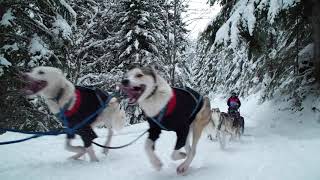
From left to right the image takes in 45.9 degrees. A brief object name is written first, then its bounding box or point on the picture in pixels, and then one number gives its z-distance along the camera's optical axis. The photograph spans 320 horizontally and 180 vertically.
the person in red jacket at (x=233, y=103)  11.80
